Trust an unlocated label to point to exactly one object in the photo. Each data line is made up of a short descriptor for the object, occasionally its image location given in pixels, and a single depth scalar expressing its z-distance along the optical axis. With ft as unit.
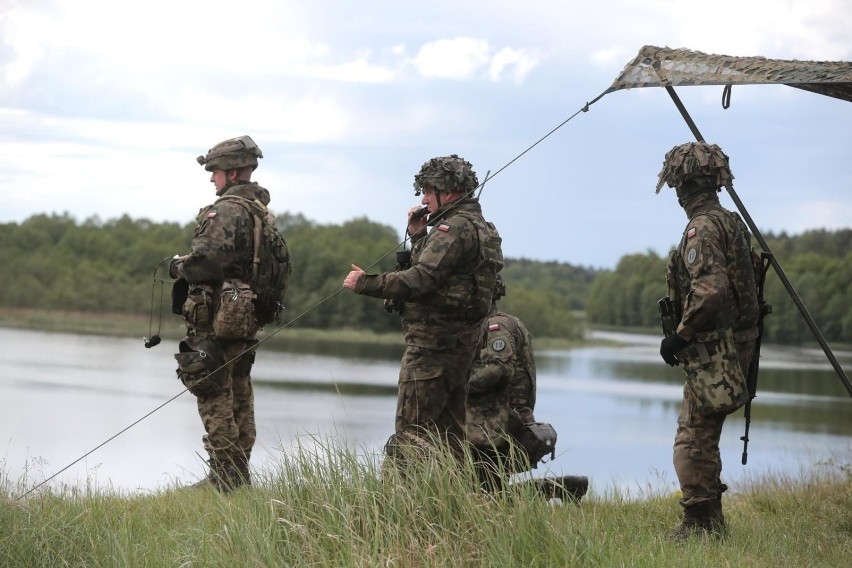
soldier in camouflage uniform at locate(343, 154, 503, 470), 46.47
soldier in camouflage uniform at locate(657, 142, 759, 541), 43.62
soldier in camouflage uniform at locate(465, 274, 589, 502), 52.03
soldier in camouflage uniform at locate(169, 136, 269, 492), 52.90
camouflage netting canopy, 44.04
